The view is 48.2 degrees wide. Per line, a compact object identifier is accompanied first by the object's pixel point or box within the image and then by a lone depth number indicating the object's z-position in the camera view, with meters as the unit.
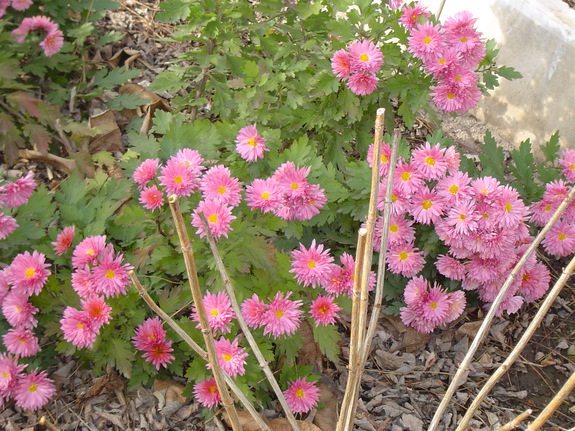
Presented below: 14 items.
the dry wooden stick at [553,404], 1.31
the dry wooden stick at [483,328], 1.56
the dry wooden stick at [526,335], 1.39
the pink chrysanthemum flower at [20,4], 3.03
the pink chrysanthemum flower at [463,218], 2.39
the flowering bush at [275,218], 2.13
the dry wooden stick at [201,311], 1.27
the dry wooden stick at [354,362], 1.37
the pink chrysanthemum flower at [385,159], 2.41
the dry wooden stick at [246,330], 1.53
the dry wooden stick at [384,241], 1.60
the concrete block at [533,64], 3.32
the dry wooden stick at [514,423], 1.33
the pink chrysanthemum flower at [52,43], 3.07
